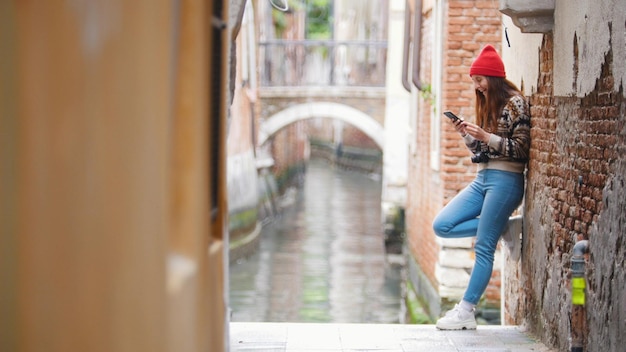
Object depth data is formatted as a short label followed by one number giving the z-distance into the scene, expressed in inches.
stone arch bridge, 1213.7
